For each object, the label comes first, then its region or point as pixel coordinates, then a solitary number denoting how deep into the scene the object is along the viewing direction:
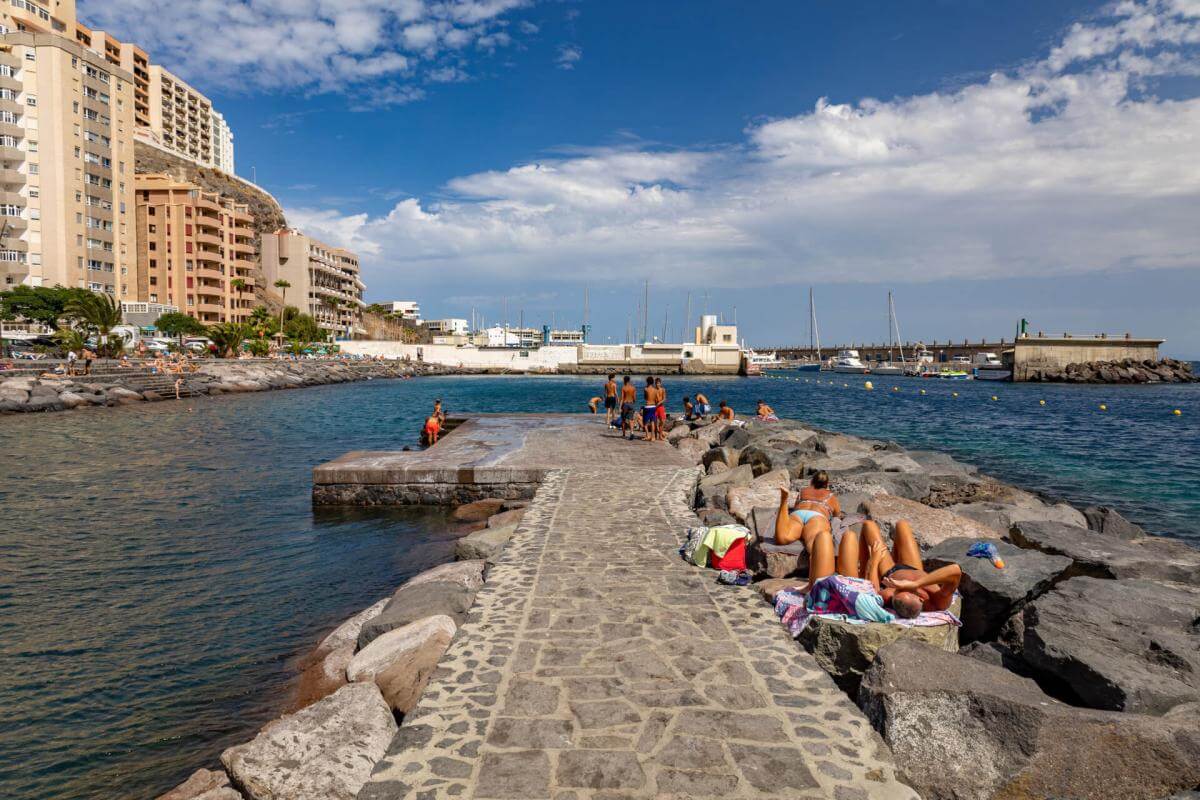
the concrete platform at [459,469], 15.59
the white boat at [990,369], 108.89
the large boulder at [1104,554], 8.20
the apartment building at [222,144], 143.96
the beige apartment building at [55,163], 70.44
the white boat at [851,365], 134.25
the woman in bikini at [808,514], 7.96
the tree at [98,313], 54.91
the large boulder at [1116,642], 4.99
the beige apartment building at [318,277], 117.81
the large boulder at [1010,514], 11.40
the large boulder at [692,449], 18.72
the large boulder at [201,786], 5.35
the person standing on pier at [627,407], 21.19
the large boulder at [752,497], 10.88
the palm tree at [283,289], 103.10
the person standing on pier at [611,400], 23.90
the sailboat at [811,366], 147.94
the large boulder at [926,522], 9.45
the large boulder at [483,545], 10.41
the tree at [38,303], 61.41
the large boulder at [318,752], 5.00
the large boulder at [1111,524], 12.60
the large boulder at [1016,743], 4.14
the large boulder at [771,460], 15.36
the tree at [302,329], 104.38
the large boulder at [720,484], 11.82
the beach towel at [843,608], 5.97
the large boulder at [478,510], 15.02
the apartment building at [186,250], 92.06
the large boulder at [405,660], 6.16
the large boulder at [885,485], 12.65
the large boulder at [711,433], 20.48
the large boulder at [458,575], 9.10
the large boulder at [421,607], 7.48
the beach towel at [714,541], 8.41
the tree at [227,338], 74.62
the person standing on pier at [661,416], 20.20
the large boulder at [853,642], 5.73
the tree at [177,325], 81.69
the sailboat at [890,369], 131.62
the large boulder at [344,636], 8.44
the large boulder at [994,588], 6.62
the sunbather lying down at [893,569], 6.28
